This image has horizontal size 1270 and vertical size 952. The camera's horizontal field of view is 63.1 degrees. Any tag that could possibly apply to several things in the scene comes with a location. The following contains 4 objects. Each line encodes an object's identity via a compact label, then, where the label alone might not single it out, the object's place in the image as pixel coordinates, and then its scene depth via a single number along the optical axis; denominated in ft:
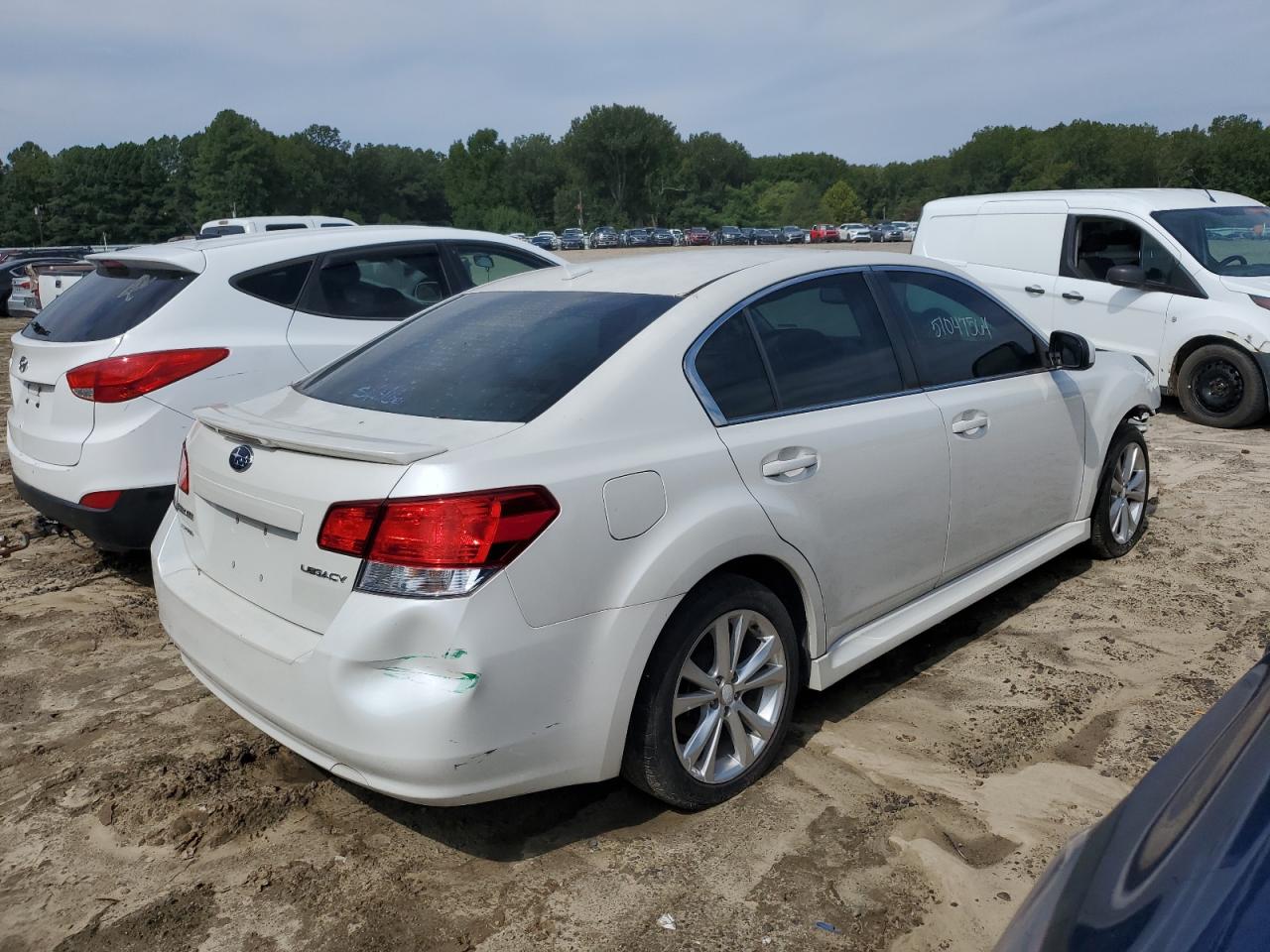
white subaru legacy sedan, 8.42
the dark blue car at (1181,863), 4.03
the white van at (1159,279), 27.78
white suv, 15.37
